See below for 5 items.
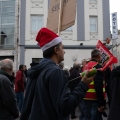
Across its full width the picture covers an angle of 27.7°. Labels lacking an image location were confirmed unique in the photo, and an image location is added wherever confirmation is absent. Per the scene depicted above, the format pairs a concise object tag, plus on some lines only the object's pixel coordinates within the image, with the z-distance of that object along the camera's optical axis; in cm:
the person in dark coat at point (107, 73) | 722
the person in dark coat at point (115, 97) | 291
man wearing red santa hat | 210
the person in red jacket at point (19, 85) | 944
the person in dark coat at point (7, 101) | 401
